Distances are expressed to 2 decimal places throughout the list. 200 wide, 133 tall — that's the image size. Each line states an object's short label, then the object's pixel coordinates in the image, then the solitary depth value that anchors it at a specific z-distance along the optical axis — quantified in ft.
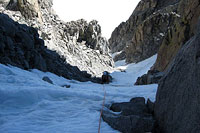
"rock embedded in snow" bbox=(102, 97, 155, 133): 10.62
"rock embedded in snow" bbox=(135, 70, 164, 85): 41.39
